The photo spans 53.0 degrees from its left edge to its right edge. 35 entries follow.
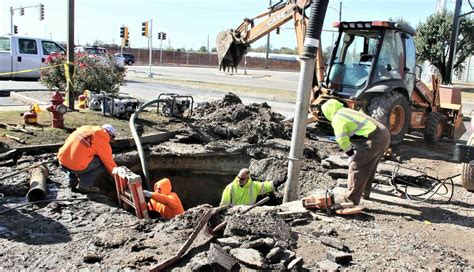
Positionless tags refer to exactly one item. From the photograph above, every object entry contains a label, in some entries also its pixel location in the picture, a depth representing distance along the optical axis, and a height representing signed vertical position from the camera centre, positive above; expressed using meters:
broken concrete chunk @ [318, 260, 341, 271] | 4.59 -1.94
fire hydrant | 9.38 -1.22
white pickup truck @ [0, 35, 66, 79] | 17.88 -0.32
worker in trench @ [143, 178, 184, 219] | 6.78 -2.13
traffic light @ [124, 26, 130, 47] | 30.27 +1.12
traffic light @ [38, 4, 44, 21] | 38.16 +2.76
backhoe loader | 10.45 -0.15
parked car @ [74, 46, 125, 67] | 28.92 +0.06
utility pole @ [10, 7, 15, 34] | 41.46 +2.06
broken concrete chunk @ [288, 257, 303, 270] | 4.53 -1.91
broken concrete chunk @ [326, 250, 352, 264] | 4.76 -1.91
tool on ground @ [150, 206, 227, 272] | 4.51 -1.87
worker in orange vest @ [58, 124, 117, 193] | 6.89 -1.56
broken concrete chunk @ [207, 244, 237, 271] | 4.33 -1.84
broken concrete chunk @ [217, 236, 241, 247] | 4.79 -1.84
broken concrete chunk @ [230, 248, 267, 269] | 4.43 -1.86
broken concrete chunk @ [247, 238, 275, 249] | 4.74 -1.82
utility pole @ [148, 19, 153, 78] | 29.27 +0.90
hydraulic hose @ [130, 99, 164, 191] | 8.51 -1.82
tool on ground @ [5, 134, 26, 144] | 8.50 -1.67
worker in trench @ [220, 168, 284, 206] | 7.81 -2.15
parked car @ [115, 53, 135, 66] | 47.82 -0.71
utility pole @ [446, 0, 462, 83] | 22.91 +1.91
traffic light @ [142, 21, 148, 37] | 29.50 +1.47
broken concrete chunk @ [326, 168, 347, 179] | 8.27 -1.87
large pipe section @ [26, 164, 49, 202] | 6.29 -1.86
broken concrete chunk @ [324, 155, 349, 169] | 8.64 -1.77
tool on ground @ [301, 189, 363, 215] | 6.31 -1.86
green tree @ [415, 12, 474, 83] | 33.19 +2.30
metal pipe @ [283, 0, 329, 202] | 6.36 -0.41
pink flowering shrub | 13.51 -0.69
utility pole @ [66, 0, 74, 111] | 11.51 -0.14
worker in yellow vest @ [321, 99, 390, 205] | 6.45 -1.01
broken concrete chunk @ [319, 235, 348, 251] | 5.08 -1.91
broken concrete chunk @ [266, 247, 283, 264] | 4.56 -1.85
